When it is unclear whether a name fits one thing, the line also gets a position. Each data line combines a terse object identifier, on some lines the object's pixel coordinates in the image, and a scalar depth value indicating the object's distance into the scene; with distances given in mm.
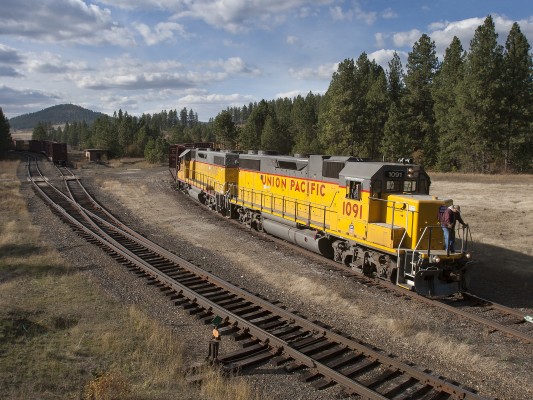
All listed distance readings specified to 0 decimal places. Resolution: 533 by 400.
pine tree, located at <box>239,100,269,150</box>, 67938
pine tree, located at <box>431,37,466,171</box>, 38469
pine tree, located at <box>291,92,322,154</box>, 59219
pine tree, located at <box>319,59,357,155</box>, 45688
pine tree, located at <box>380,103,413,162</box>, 44875
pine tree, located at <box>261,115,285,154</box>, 66938
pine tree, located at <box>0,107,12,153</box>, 69688
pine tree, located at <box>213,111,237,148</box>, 67875
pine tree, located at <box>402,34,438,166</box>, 46656
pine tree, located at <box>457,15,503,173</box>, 34844
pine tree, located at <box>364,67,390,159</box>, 48625
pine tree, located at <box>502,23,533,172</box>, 35812
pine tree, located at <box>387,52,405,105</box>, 53312
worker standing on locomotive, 11203
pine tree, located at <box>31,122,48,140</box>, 134625
